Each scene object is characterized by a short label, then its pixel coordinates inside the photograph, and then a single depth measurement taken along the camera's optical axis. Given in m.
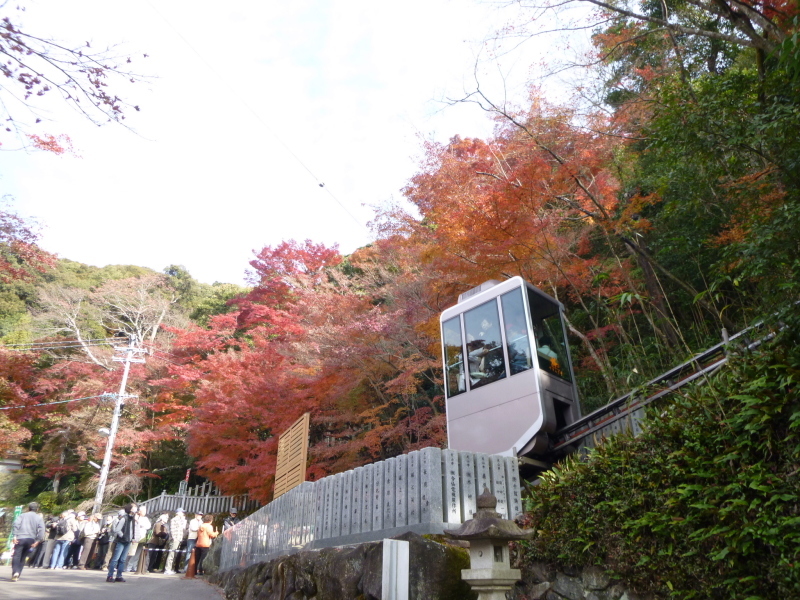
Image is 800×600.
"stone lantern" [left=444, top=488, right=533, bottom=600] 3.59
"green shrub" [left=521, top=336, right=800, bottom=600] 3.04
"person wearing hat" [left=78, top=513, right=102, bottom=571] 11.78
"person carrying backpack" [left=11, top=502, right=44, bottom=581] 7.73
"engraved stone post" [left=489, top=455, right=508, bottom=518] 5.11
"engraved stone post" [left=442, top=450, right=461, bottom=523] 4.77
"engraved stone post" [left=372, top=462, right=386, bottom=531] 5.14
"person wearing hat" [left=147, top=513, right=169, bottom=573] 12.16
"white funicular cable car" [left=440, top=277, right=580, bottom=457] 7.04
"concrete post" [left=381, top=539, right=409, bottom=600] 3.31
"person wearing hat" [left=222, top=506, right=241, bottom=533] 13.08
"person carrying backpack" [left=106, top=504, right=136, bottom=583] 8.78
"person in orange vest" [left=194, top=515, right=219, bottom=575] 10.81
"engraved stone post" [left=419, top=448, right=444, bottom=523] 4.62
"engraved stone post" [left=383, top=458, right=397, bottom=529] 5.01
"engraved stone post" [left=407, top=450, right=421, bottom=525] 4.74
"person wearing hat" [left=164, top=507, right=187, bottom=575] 11.62
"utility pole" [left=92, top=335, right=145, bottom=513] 15.95
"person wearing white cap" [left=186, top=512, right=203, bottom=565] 11.27
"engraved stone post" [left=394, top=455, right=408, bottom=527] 4.88
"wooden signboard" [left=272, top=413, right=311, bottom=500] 7.76
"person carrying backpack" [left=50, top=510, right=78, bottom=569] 11.09
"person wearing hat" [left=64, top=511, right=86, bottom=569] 11.61
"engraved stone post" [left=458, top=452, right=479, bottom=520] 4.91
